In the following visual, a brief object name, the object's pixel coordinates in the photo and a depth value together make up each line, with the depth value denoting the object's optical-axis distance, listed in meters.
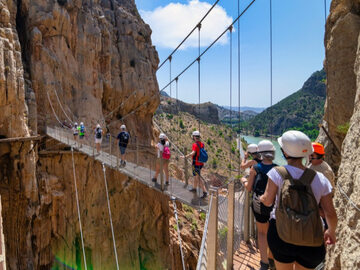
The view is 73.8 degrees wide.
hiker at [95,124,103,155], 7.51
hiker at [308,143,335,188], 2.34
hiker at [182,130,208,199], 3.99
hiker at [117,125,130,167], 6.60
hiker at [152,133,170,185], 4.76
